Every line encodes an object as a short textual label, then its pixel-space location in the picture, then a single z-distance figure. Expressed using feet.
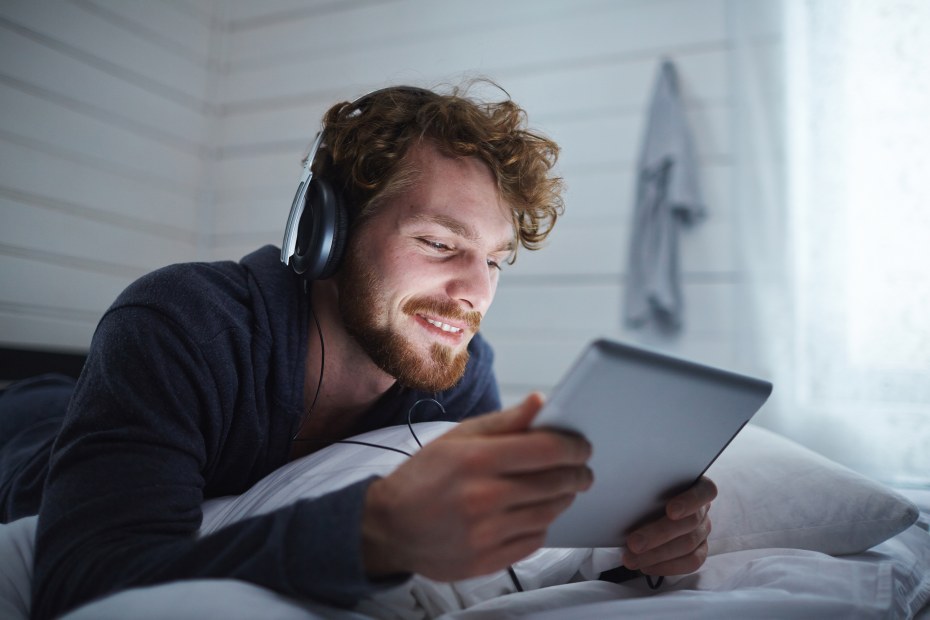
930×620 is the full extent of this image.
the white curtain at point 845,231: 5.77
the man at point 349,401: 1.72
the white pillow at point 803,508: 3.04
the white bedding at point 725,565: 2.01
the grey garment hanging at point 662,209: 6.81
